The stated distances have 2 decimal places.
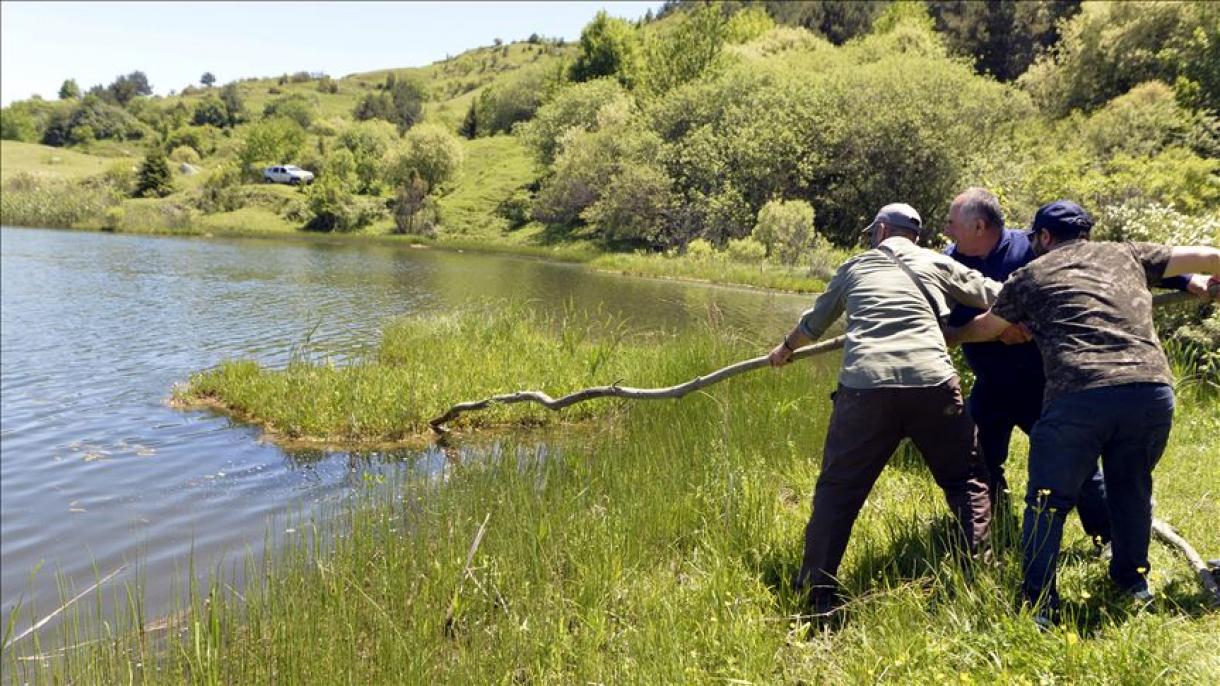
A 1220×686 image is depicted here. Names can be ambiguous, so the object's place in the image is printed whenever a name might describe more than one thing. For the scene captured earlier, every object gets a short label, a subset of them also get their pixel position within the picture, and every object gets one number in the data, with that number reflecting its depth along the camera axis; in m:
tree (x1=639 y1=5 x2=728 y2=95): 51.41
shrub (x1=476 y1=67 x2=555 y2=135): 79.38
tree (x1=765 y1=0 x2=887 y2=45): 70.75
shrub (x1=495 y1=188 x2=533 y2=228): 53.91
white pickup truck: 71.06
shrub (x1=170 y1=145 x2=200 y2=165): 84.49
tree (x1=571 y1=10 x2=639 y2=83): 71.88
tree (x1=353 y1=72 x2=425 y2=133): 104.41
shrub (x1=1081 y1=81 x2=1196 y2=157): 24.78
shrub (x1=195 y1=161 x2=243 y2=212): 63.59
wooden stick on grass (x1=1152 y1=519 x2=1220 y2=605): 3.72
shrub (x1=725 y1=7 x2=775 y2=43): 68.12
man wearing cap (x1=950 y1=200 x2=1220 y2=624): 3.47
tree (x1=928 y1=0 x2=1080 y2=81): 52.19
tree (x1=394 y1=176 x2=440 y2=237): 54.81
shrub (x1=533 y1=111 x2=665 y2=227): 40.41
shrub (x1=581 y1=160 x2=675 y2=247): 38.34
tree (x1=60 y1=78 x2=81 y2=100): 139.50
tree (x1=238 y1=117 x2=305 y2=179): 76.25
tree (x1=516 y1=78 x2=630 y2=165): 54.12
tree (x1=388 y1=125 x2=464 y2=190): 59.31
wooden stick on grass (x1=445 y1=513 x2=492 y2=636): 4.12
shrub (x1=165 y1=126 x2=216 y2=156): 90.44
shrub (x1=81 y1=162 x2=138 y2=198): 66.81
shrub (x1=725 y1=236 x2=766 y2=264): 30.94
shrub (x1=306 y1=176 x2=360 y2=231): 57.91
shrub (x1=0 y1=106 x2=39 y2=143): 97.94
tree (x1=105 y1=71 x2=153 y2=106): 135.12
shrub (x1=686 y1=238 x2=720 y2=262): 31.65
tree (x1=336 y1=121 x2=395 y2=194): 65.56
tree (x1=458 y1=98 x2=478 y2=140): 85.19
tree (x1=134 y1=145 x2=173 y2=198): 67.06
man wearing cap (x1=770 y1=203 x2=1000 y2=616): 3.83
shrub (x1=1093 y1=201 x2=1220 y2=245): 7.77
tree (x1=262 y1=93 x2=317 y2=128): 105.88
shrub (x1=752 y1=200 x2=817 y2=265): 31.03
